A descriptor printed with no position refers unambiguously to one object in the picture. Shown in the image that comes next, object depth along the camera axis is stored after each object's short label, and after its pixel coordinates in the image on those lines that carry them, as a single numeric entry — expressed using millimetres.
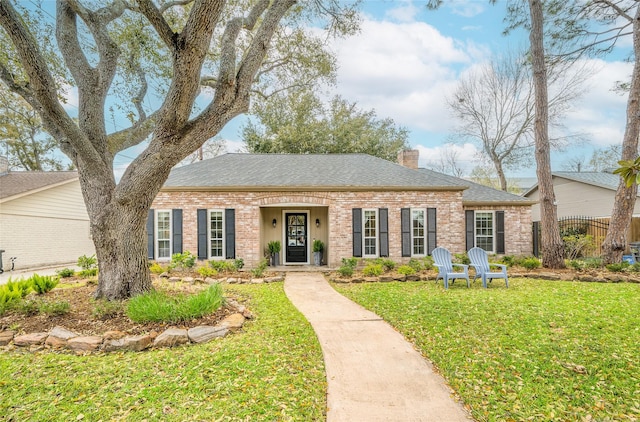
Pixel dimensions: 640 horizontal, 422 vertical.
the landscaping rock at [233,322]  4488
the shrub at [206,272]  8789
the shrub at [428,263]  9552
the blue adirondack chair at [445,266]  7461
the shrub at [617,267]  8680
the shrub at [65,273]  8312
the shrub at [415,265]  9471
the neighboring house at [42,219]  12102
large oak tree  4270
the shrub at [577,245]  11171
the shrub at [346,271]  8906
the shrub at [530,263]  9477
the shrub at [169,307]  4445
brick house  10281
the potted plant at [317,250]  11041
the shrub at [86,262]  8887
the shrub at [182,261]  9164
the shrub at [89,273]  8391
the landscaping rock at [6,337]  4002
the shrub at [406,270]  8867
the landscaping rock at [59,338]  3939
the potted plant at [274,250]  10859
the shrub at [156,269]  8805
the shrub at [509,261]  10016
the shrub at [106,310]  4637
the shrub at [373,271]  9062
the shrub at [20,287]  5165
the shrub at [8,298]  4742
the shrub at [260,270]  8943
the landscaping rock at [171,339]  3961
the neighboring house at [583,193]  14915
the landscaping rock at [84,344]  3855
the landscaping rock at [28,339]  3971
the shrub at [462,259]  9641
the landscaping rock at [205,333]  4086
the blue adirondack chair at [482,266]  7528
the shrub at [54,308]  4645
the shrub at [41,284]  5910
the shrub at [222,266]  9368
